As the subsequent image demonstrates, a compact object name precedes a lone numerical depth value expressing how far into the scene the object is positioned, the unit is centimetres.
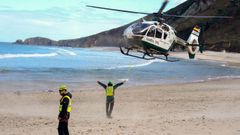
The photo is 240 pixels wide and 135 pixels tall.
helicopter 1984
